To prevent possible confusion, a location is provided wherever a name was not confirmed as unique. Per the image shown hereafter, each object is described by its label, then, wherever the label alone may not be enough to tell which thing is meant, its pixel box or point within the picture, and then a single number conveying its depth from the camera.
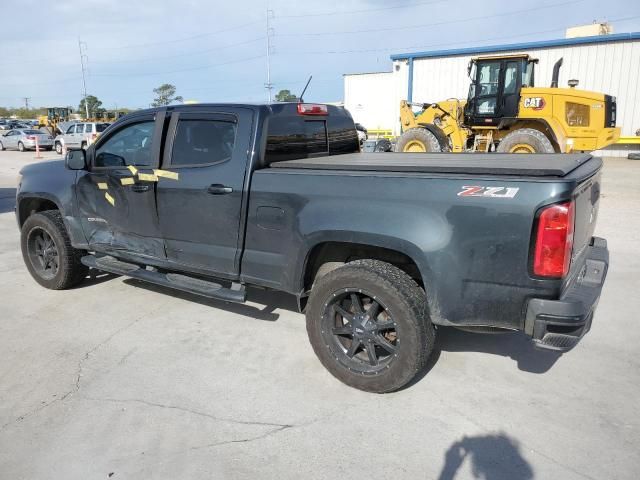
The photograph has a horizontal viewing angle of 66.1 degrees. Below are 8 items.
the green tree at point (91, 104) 84.38
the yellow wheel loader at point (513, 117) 11.95
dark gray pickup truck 2.73
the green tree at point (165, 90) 79.50
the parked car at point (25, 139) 28.08
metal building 20.56
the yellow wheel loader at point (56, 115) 39.97
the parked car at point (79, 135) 24.78
